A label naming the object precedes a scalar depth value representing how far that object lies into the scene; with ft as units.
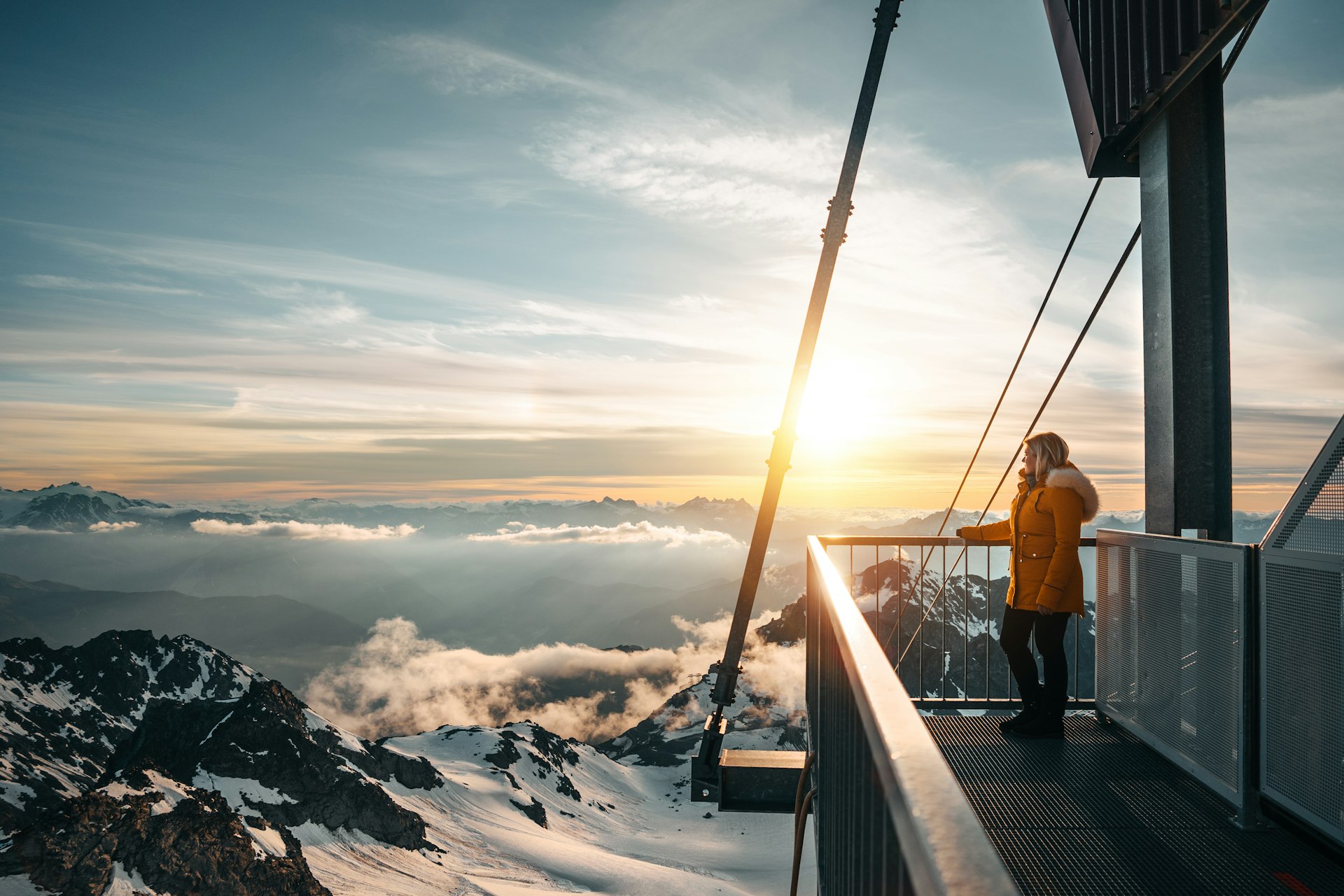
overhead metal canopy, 16.87
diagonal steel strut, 30.25
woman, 16.53
